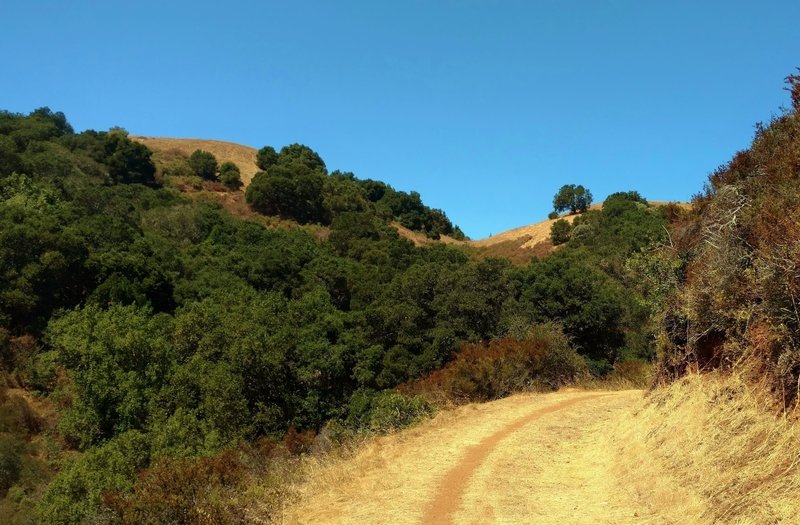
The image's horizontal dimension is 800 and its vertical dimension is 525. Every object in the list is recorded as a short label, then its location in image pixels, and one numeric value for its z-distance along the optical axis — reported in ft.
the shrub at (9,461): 82.58
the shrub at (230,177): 291.99
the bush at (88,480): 59.36
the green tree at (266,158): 345.41
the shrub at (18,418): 95.30
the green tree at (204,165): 305.12
